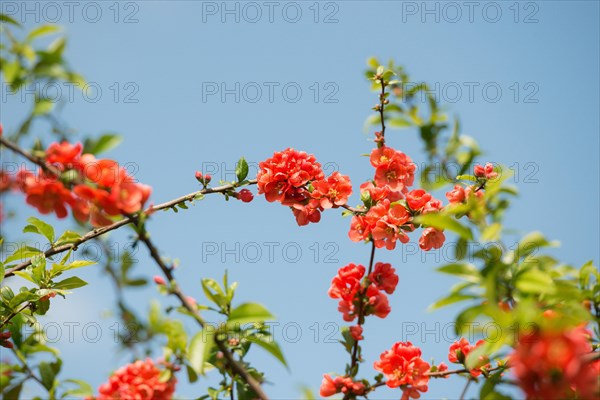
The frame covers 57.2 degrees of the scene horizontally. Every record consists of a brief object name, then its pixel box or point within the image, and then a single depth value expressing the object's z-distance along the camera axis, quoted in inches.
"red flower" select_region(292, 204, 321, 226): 107.7
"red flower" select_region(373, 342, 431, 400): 81.7
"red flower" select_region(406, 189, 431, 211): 96.6
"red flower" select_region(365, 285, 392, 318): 83.1
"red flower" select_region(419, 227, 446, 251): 99.9
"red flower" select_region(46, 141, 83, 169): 59.9
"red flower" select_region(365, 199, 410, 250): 92.5
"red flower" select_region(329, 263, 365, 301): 85.0
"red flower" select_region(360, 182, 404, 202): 99.7
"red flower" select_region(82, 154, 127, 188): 61.0
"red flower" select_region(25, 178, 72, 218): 60.8
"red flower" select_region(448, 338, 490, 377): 83.3
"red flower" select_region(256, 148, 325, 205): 106.6
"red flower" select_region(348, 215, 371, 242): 94.6
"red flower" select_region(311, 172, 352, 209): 104.7
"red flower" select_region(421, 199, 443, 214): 95.6
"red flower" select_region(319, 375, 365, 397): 77.7
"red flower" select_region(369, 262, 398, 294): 85.9
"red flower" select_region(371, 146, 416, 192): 103.6
